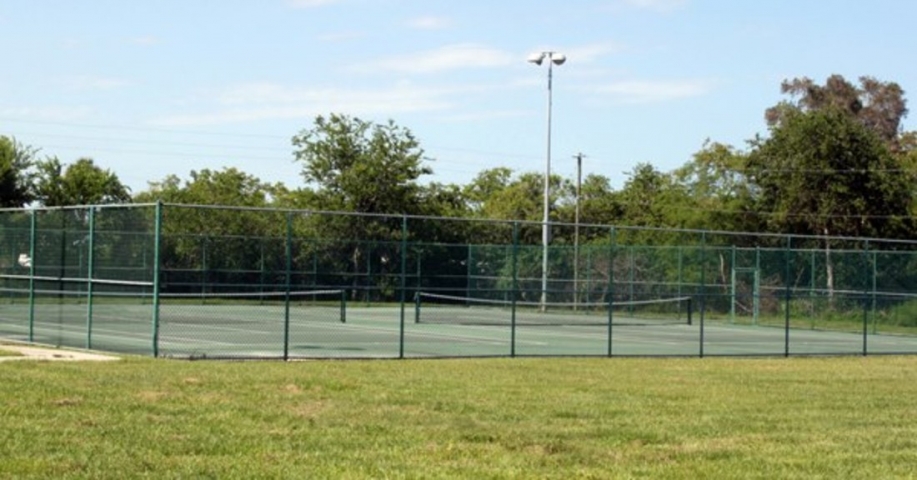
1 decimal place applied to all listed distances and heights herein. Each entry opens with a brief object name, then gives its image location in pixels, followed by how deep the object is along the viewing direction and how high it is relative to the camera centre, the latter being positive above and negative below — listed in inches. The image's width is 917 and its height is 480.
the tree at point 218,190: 2615.7 +173.0
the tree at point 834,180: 2395.4 +192.0
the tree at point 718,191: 2741.1 +202.8
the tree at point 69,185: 2349.9 +138.7
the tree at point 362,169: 2412.6 +187.7
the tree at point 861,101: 3403.1 +465.5
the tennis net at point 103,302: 1017.8 -28.6
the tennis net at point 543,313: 1497.3 -35.7
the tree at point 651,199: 2994.6 +190.7
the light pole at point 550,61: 1952.5 +308.3
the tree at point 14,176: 2262.6 +147.3
